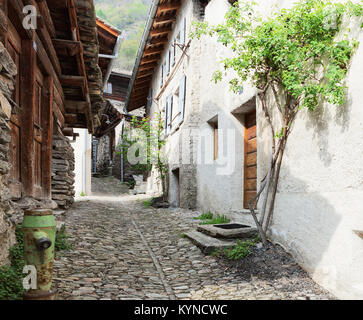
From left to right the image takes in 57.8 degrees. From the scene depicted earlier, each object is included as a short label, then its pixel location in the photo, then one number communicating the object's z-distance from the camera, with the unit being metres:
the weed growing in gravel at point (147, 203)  10.61
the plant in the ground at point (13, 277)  2.57
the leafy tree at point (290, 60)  3.12
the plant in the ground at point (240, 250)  4.14
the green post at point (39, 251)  2.56
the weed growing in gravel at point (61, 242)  4.32
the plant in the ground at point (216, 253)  4.38
